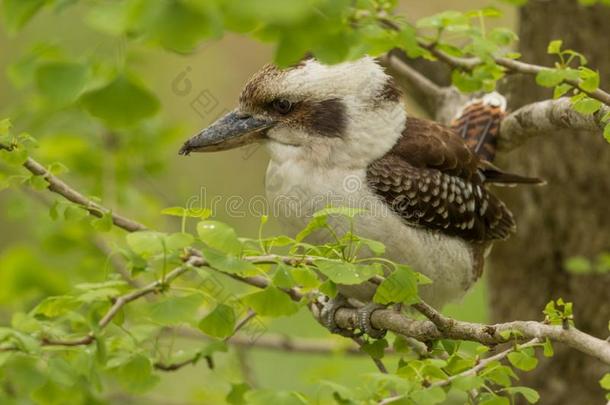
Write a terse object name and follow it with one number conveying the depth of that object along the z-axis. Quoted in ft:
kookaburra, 23.94
